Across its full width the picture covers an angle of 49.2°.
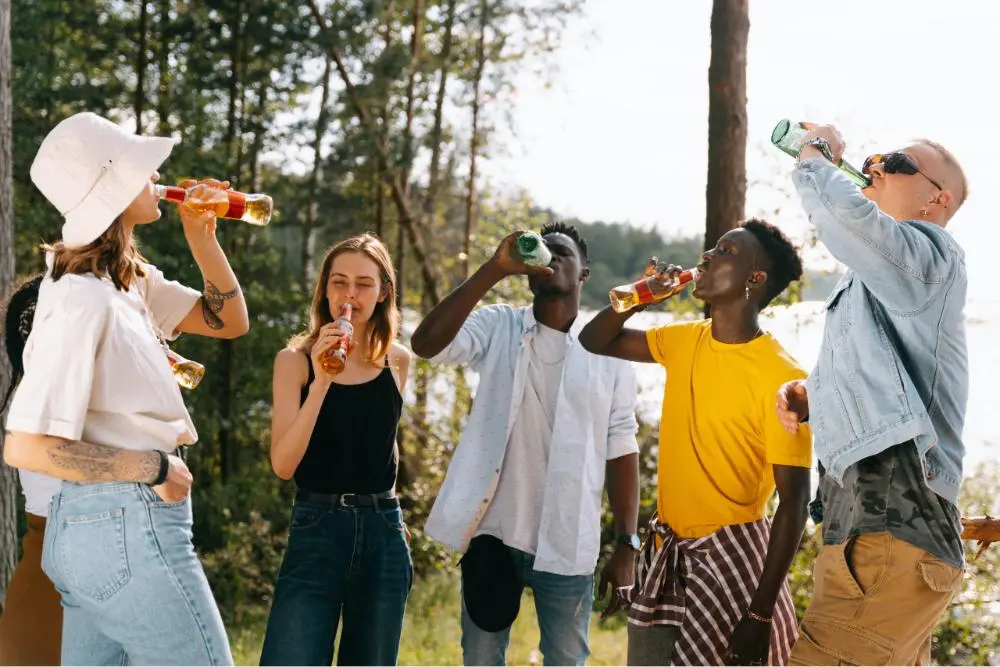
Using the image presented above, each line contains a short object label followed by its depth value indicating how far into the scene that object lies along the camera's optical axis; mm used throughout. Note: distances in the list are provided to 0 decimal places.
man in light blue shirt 3701
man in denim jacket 2719
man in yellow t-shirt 3109
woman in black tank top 3301
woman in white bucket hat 2404
